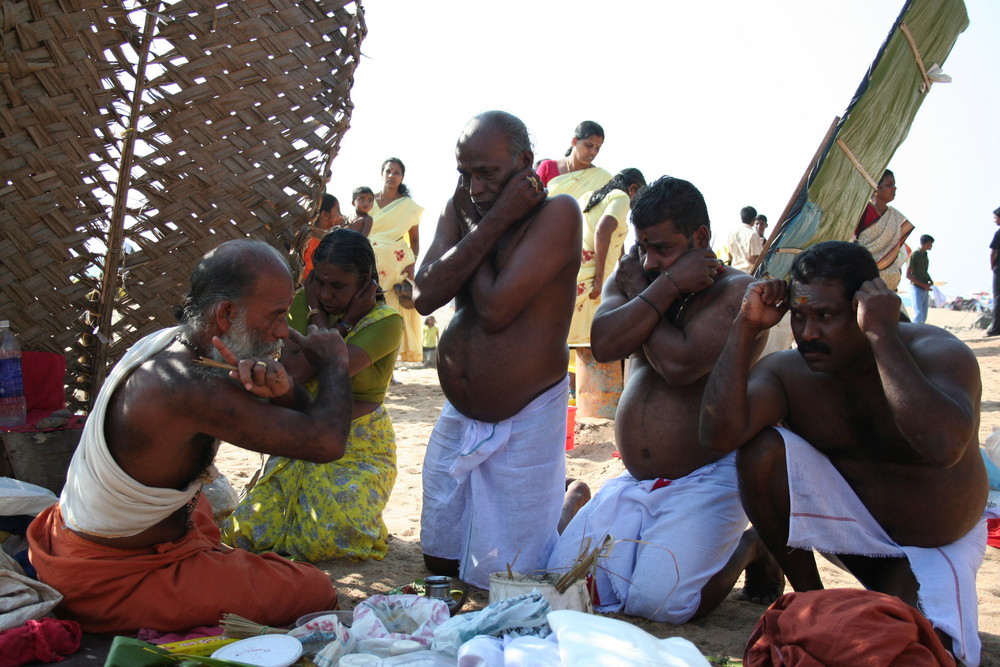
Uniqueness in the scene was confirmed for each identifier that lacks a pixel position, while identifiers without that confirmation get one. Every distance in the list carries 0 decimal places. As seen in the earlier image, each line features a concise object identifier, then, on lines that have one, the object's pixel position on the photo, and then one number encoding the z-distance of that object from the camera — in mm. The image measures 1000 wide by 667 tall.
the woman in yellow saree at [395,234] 8734
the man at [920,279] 15664
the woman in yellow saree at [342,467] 3762
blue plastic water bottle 3662
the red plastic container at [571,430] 6356
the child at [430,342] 14125
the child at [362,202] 8930
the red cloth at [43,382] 3848
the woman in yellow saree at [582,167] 7527
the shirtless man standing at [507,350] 3410
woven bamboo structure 3684
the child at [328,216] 7929
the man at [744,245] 12828
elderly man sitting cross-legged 2578
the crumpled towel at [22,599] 2525
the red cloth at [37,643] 2420
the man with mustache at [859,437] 2580
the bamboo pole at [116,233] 3832
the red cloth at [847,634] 2105
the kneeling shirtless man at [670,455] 3160
